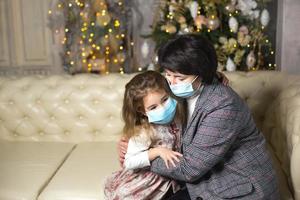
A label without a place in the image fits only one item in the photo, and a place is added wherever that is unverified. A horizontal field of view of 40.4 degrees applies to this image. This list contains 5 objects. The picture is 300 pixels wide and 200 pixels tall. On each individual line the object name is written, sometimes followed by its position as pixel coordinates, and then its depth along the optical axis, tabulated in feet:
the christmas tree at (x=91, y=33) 14.37
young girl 5.64
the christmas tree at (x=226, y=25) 12.21
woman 5.11
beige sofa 6.91
